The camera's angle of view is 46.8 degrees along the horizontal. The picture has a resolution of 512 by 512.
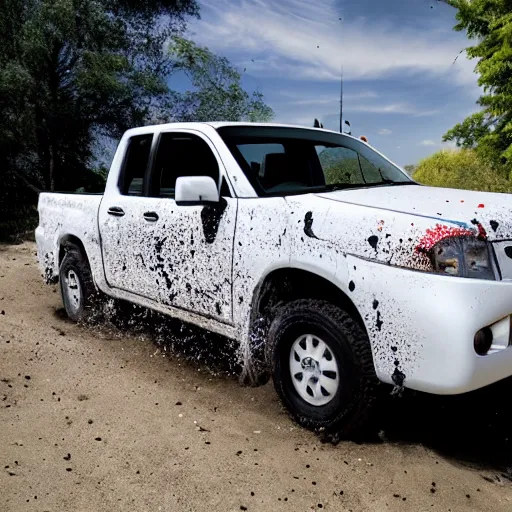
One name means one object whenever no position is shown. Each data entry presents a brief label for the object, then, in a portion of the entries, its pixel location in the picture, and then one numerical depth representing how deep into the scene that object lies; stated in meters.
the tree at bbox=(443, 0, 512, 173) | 15.24
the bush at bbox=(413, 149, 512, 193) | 14.41
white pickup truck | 2.83
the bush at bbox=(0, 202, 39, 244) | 13.48
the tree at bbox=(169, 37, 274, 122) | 19.27
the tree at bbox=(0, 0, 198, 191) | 14.70
